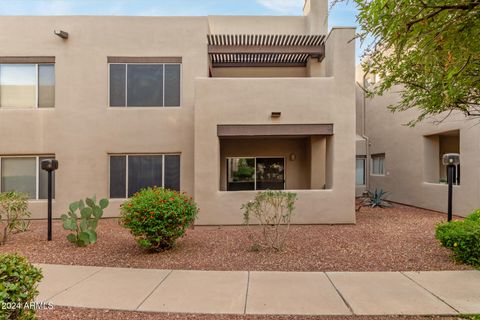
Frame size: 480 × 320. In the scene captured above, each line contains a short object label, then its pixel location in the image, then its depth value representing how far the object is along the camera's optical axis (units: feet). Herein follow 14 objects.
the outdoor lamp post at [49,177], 26.27
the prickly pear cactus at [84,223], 24.34
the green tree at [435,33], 11.35
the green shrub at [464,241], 19.36
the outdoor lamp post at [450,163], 29.07
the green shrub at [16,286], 9.01
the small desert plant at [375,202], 46.37
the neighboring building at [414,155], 37.35
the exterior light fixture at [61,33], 35.45
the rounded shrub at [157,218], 21.49
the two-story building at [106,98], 36.29
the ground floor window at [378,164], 56.18
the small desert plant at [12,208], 25.03
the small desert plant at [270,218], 23.53
